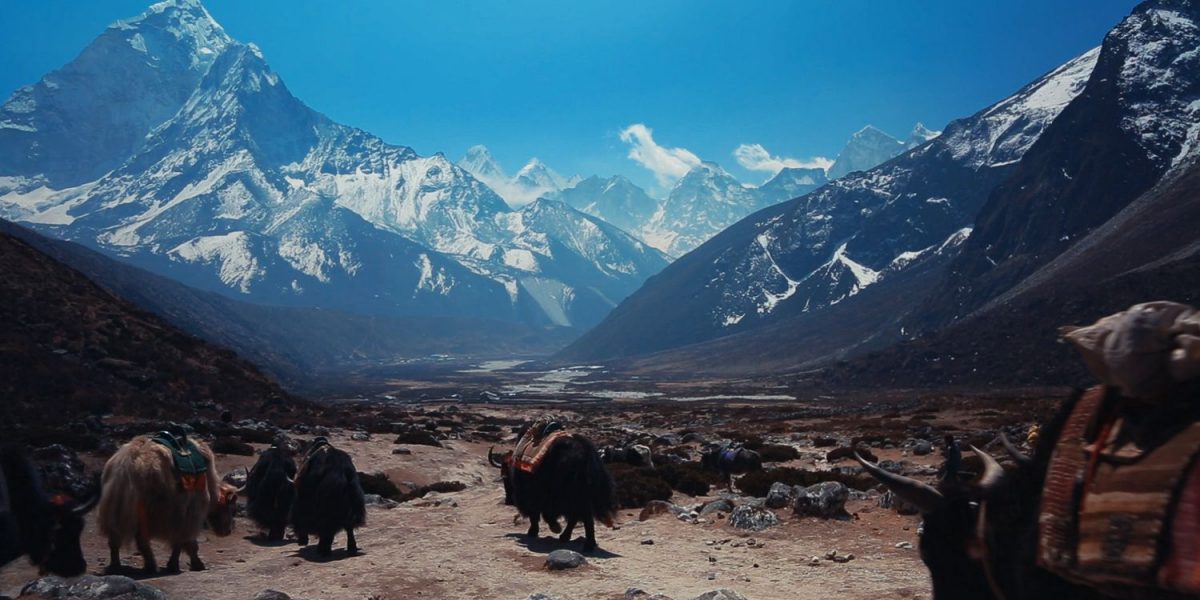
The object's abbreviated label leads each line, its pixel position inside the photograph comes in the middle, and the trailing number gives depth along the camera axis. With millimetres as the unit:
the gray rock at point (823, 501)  11766
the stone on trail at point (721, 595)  7127
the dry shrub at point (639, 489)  14570
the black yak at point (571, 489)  10719
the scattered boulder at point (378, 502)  15866
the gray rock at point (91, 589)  6953
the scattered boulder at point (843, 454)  22203
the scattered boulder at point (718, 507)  12914
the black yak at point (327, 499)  10336
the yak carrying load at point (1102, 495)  2479
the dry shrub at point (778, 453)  22422
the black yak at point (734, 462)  17750
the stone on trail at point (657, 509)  13312
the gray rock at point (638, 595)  7599
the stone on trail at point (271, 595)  7510
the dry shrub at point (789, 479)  15430
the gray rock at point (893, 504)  11546
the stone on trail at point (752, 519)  11656
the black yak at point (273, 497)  12109
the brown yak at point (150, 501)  8602
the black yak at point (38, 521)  5730
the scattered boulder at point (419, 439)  27609
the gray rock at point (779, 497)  12641
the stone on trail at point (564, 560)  9295
